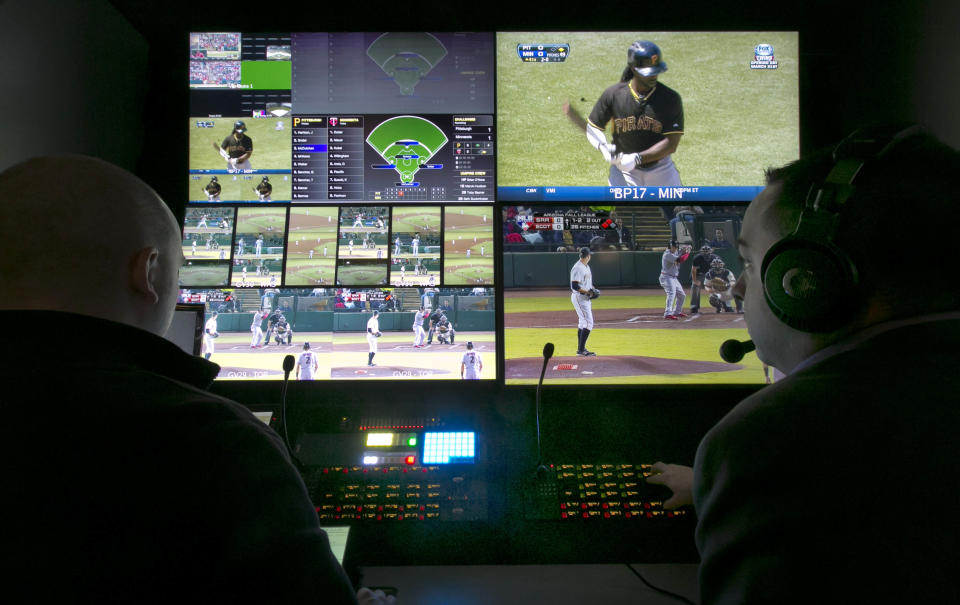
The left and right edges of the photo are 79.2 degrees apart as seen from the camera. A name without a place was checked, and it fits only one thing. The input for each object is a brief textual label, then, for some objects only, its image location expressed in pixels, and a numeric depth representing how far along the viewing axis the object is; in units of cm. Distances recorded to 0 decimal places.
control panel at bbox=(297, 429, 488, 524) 147
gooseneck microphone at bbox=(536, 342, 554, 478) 159
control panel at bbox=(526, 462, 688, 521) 146
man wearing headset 55
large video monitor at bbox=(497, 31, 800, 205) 192
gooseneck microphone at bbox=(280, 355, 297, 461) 167
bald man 63
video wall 187
